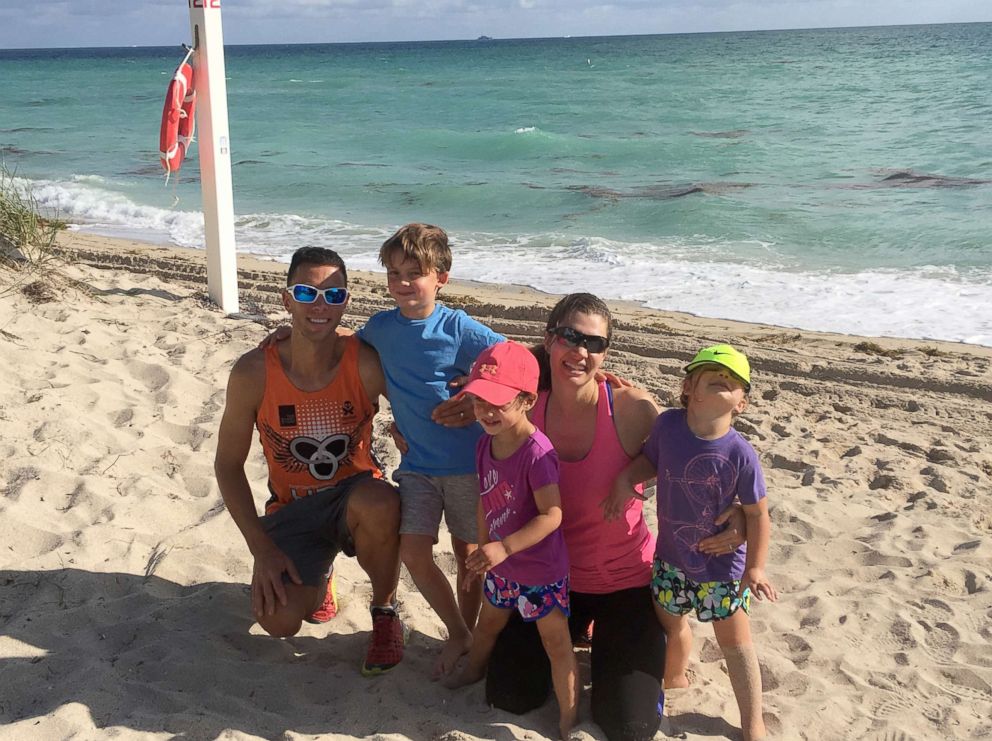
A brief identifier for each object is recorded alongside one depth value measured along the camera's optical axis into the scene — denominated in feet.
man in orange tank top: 10.26
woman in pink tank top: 9.28
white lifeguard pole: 21.70
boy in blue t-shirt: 10.25
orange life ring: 21.15
